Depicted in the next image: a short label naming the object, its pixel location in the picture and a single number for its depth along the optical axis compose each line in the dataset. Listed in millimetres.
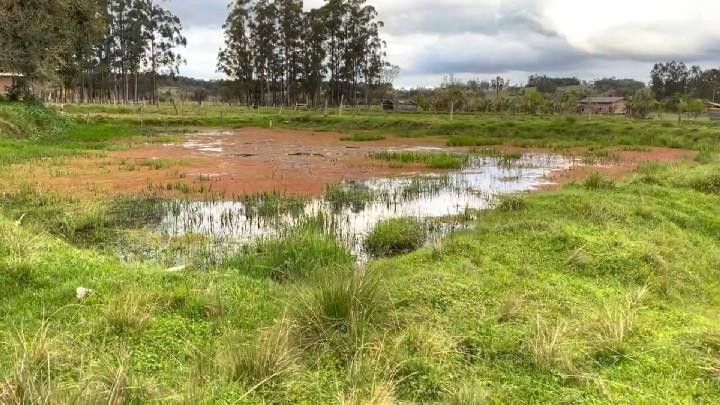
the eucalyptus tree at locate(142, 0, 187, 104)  64688
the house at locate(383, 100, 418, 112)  65606
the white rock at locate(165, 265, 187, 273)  6501
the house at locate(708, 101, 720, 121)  43588
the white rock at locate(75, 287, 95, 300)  5230
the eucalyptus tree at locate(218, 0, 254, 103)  65625
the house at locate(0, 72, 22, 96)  37303
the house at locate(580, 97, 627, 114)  65525
